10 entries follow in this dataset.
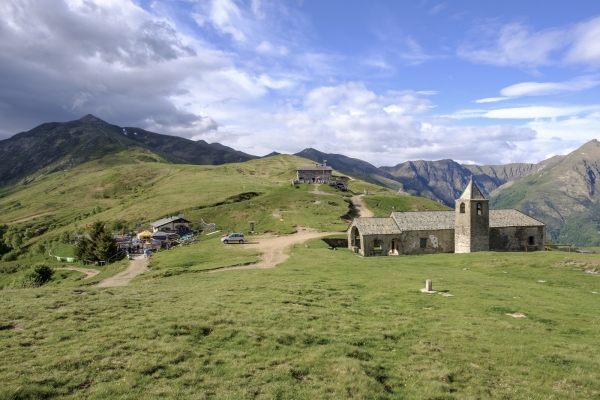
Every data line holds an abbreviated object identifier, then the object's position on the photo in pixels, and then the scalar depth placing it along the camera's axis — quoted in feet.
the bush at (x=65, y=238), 326.44
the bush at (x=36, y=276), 176.86
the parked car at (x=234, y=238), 204.95
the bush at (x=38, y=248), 313.32
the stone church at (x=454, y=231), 176.35
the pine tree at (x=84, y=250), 231.91
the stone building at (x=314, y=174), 470.02
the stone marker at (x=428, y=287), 89.81
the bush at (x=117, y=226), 320.74
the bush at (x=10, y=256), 309.01
